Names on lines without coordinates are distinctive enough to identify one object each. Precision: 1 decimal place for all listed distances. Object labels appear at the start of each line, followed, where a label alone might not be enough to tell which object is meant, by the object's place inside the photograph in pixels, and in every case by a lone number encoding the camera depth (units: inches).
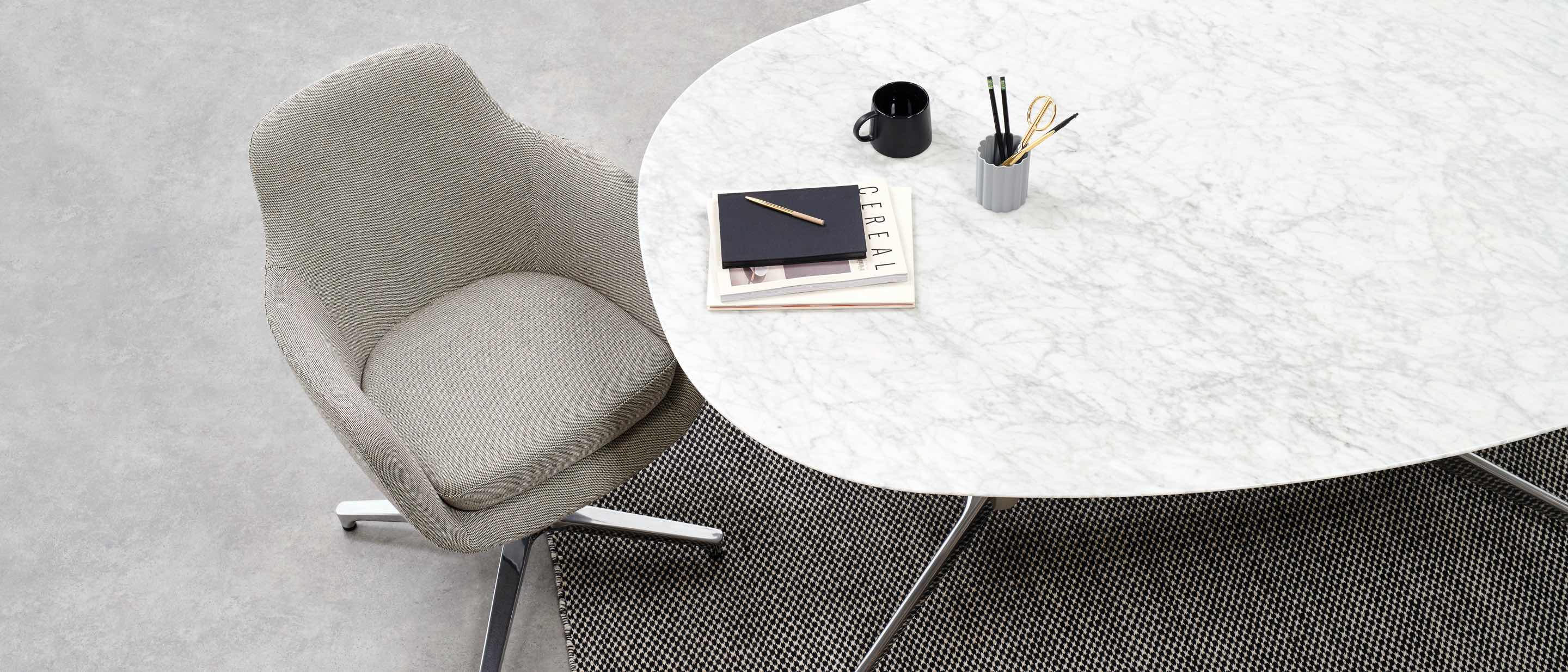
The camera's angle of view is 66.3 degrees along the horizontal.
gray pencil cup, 63.0
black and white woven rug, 78.2
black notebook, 61.4
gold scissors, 63.1
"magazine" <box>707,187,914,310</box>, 60.1
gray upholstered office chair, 67.9
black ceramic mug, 66.2
